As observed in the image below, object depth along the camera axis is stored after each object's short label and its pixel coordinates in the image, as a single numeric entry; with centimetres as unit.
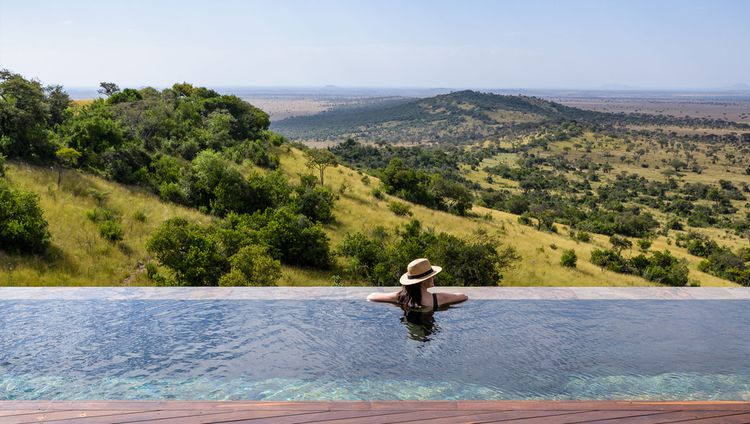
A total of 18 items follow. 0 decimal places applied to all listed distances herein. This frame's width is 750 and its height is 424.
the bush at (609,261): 3506
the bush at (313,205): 3192
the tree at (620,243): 4389
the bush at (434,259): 2288
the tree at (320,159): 4594
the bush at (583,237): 4488
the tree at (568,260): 3266
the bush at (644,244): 4448
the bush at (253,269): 1716
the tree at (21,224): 1738
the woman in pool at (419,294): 807
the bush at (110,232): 2127
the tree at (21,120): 2744
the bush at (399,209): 3988
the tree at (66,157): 2767
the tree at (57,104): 3550
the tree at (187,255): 1867
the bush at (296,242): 2436
